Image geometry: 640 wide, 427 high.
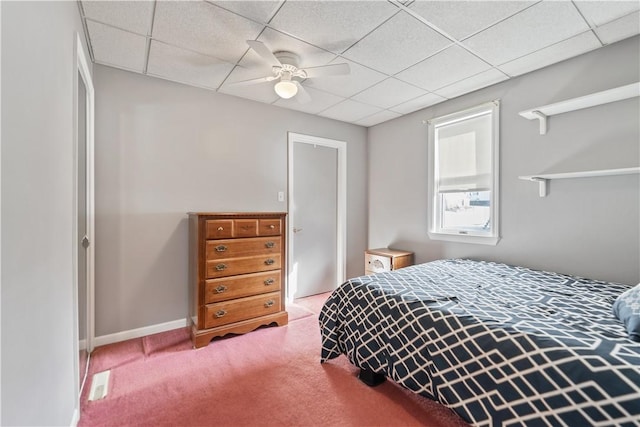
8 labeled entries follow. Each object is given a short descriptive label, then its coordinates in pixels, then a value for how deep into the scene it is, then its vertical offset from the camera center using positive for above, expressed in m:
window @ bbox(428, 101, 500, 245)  2.85 +0.38
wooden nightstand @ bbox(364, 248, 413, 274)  3.43 -0.65
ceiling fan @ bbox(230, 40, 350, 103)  2.15 +1.10
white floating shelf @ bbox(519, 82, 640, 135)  1.96 +0.84
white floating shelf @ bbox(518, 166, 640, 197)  1.97 +0.28
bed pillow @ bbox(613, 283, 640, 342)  1.20 -0.48
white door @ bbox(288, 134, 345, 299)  3.66 -0.09
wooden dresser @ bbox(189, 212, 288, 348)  2.47 -0.61
